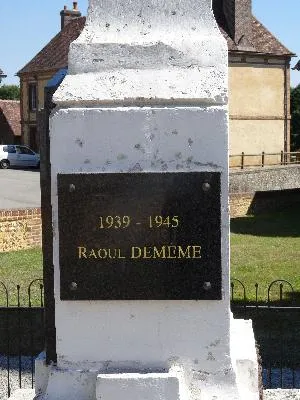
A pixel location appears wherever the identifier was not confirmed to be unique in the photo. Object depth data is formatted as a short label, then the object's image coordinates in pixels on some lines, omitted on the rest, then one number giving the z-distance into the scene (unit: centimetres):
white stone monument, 326
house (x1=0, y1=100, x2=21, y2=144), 4691
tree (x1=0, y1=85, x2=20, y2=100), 8194
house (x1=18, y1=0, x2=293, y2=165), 3328
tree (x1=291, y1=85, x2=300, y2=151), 4947
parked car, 3781
